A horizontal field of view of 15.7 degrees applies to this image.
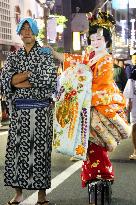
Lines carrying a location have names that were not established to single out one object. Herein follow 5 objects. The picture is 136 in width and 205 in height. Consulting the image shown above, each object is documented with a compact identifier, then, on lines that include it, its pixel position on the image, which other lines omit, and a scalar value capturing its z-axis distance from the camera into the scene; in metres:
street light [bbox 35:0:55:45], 23.79
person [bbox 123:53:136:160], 7.86
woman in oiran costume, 4.73
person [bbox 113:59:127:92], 12.22
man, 4.67
